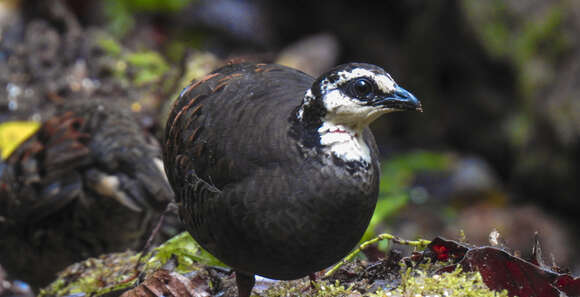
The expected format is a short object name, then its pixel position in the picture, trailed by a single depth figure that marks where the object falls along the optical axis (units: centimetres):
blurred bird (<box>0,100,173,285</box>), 1009
